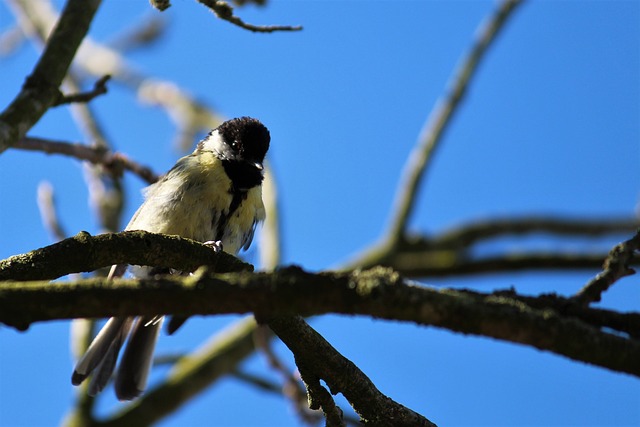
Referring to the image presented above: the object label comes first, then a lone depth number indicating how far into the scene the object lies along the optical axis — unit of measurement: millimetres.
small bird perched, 9133
